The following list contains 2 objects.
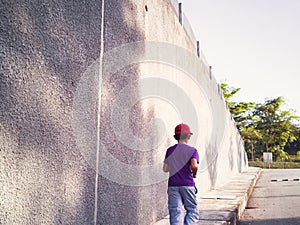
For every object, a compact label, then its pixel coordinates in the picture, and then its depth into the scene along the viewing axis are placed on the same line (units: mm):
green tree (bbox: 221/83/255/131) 39219
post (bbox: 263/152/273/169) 41584
